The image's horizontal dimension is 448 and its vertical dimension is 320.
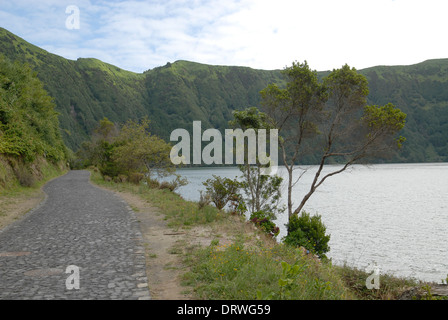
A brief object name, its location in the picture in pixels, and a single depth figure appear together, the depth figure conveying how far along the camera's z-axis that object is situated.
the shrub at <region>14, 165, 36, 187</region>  22.33
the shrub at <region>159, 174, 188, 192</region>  25.64
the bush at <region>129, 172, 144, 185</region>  29.50
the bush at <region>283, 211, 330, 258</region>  15.18
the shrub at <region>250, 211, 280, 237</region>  13.81
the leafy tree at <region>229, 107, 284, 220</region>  21.73
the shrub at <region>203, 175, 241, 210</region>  19.25
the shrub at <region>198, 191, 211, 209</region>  13.94
